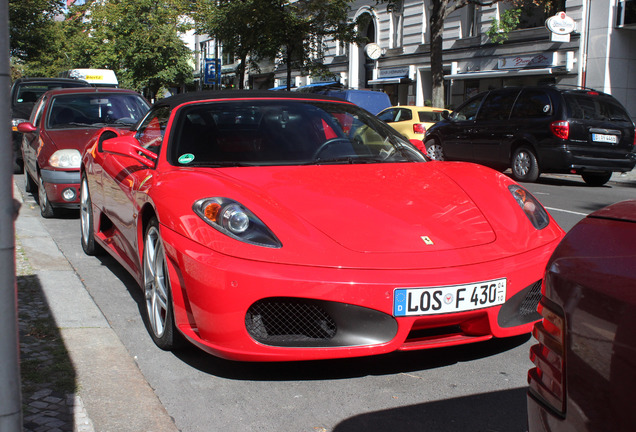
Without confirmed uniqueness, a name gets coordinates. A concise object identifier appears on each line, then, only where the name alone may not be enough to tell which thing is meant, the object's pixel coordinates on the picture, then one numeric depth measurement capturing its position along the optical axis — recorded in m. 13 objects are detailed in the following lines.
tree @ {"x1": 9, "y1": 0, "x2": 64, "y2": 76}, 37.66
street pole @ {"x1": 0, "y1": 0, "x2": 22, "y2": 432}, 1.78
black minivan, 13.38
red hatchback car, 8.00
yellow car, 18.19
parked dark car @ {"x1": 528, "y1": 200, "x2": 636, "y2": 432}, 1.48
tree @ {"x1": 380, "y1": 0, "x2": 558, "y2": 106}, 21.52
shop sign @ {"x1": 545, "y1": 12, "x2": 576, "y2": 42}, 22.91
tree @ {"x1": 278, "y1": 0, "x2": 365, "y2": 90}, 29.48
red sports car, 3.22
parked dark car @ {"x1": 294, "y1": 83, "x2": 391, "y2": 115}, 21.42
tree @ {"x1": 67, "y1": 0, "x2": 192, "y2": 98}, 36.88
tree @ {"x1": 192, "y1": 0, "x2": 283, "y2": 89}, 29.38
